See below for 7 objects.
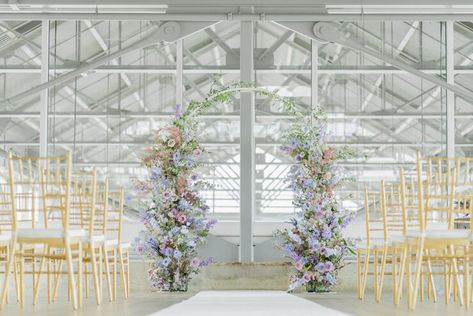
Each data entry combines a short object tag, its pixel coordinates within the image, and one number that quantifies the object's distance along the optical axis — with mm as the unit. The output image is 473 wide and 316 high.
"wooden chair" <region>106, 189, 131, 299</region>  6438
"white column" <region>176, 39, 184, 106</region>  9563
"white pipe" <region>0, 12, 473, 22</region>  9273
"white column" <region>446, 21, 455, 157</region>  9462
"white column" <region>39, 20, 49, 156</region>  9477
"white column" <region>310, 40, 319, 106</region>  9602
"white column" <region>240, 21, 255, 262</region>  9047
